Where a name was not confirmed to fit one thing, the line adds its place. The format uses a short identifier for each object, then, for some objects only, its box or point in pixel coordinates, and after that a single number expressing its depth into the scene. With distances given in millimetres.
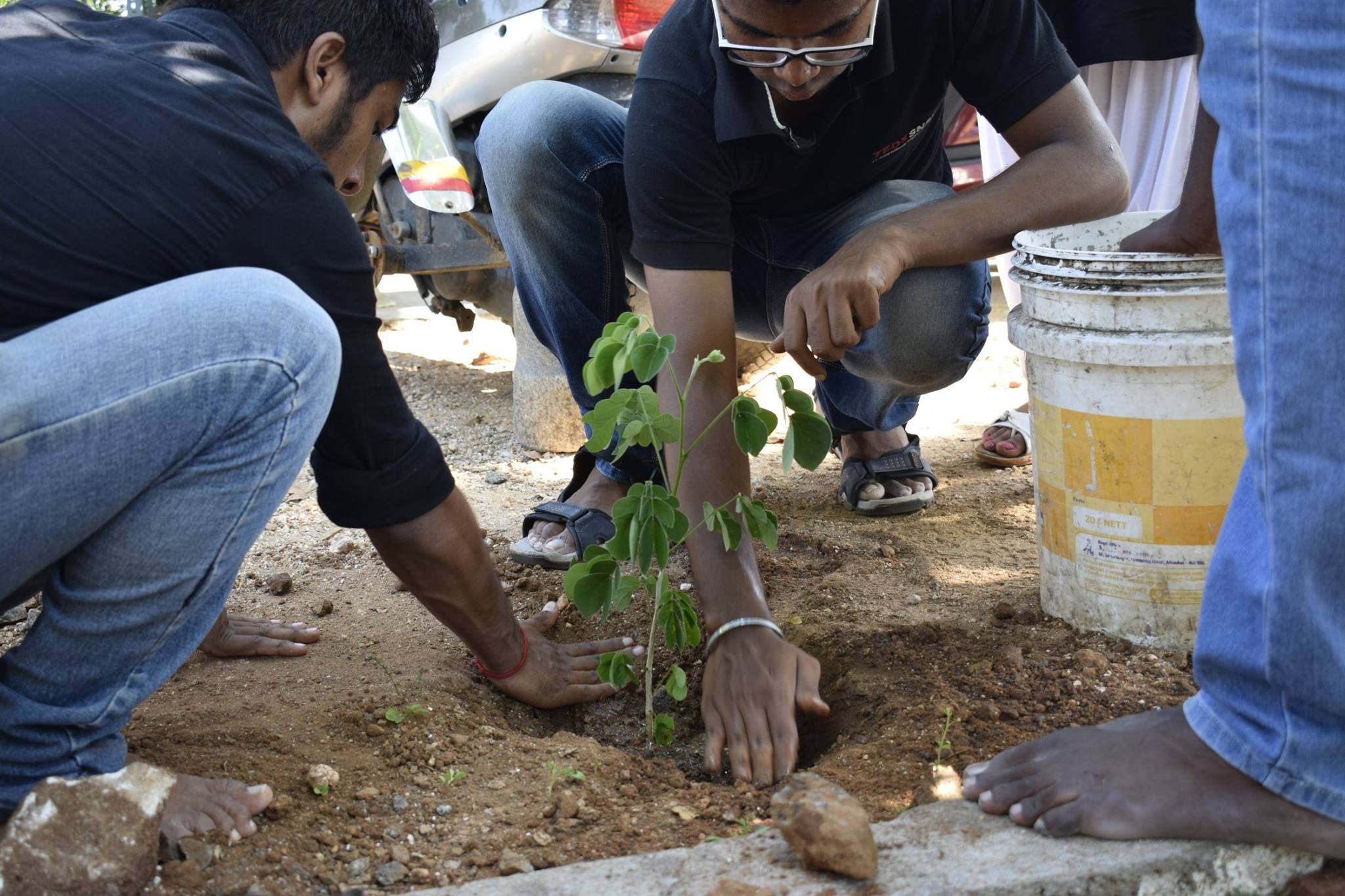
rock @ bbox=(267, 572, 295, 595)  2922
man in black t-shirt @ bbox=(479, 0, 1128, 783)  2197
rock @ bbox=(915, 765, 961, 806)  1817
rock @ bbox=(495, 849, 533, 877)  1688
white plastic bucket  2064
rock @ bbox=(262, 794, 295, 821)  1800
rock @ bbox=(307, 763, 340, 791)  1887
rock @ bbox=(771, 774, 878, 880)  1528
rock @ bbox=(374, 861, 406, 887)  1692
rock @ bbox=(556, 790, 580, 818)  1844
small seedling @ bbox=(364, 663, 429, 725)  2143
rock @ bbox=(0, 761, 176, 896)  1525
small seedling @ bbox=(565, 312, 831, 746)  1909
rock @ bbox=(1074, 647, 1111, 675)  2150
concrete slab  1565
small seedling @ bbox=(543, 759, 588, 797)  1912
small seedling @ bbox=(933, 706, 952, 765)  1932
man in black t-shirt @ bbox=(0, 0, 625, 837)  1543
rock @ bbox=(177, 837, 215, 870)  1664
